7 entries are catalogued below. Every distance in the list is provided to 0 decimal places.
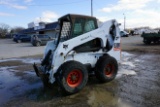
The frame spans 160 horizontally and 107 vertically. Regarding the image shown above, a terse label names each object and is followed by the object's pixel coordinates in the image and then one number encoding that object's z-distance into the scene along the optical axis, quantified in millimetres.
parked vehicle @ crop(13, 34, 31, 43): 25252
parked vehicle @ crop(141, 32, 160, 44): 14079
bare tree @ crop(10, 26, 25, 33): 59257
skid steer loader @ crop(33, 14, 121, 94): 3830
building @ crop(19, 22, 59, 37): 29512
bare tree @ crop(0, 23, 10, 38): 50510
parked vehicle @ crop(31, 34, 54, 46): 17096
